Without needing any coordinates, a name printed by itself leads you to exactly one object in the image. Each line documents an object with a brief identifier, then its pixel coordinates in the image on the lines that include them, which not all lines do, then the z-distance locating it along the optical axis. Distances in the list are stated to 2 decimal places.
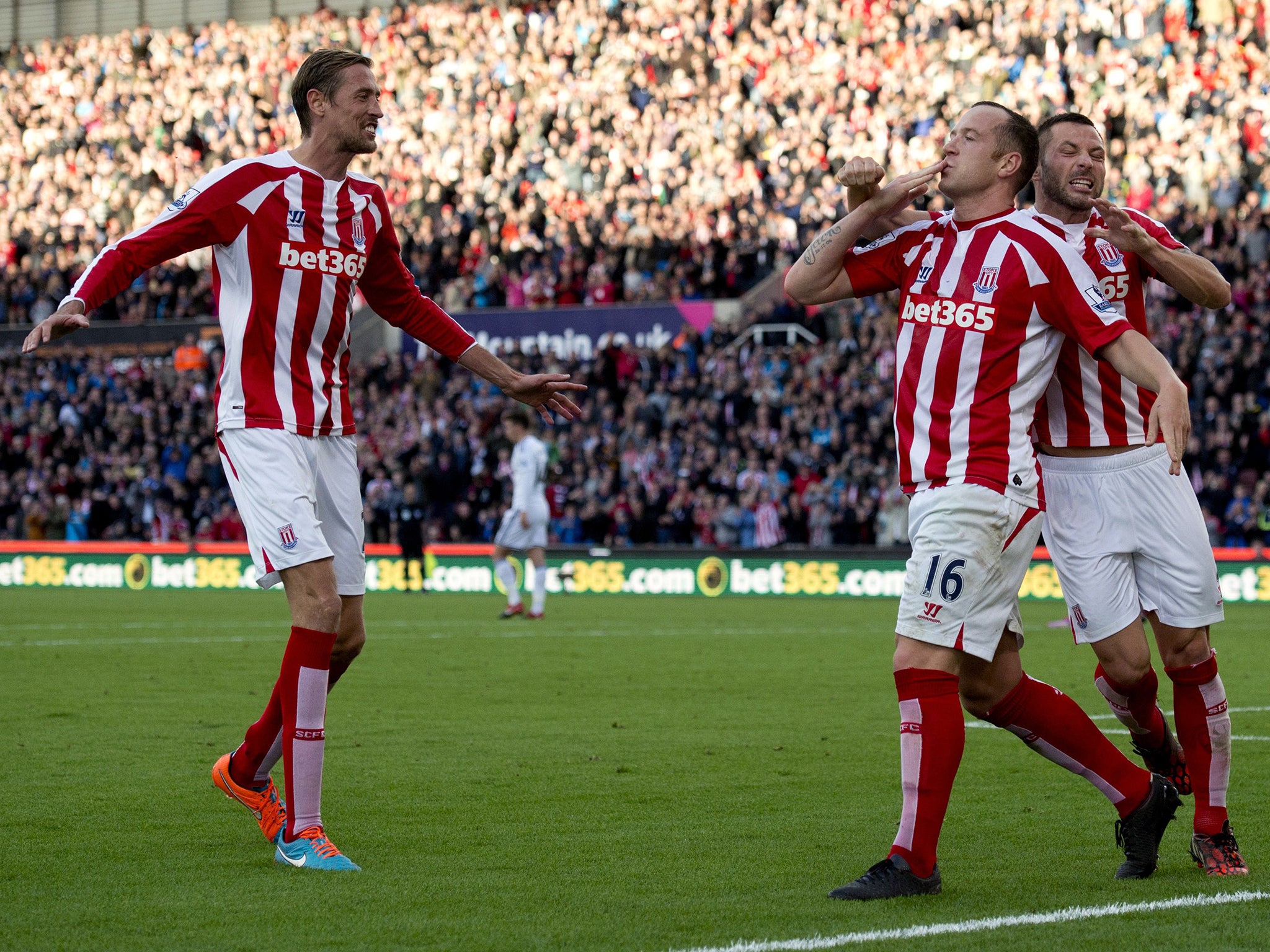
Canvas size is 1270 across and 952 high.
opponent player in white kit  38.53
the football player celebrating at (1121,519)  11.20
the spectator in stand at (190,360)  70.37
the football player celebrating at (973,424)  10.04
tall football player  11.41
